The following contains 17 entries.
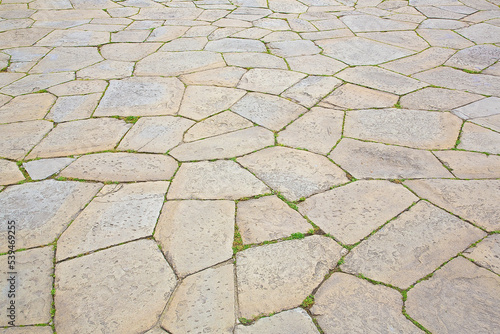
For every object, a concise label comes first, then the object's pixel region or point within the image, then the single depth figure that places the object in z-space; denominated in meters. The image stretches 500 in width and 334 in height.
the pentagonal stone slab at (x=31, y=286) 1.45
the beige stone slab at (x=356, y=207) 1.82
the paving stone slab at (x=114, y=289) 1.43
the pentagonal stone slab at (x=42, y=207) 1.80
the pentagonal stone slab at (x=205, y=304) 1.41
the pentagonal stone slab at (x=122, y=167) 2.17
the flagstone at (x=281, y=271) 1.49
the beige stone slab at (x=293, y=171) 2.08
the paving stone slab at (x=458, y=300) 1.39
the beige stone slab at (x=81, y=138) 2.39
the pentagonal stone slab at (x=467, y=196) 1.86
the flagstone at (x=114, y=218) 1.75
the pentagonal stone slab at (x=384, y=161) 2.17
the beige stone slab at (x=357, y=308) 1.39
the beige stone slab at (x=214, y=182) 2.03
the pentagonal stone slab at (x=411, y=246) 1.60
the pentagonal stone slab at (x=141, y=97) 2.82
